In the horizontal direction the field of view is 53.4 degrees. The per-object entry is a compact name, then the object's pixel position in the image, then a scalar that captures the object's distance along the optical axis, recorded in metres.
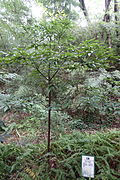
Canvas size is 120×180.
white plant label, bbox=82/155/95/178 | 1.50
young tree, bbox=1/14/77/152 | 1.27
